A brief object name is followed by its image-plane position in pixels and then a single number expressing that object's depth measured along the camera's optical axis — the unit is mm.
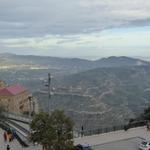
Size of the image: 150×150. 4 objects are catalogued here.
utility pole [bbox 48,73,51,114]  19536
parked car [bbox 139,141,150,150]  20283
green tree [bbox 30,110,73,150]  18439
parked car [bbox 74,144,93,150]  19376
